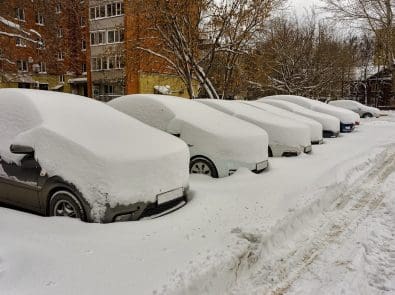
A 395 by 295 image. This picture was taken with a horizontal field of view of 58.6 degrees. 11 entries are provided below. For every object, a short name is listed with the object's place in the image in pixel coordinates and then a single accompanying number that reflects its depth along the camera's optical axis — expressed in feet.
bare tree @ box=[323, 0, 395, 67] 79.71
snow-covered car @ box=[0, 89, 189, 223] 12.28
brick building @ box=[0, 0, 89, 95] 46.47
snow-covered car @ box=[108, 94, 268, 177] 19.98
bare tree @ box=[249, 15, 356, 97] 83.30
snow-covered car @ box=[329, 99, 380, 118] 80.12
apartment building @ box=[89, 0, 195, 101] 46.19
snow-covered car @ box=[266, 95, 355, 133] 46.88
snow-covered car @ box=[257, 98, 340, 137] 40.47
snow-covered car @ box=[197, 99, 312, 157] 26.96
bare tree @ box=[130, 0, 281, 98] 40.81
